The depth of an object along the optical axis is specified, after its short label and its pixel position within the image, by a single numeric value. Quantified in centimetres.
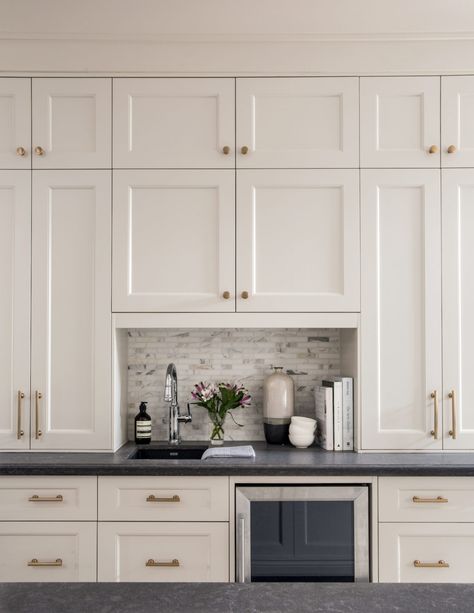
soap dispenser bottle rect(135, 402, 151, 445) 263
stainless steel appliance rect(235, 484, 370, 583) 213
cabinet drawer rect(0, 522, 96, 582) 217
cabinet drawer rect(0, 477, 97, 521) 218
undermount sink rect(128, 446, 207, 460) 257
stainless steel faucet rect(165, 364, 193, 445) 256
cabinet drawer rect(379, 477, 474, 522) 218
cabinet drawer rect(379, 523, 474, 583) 216
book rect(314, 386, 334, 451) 244
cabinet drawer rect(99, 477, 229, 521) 218
